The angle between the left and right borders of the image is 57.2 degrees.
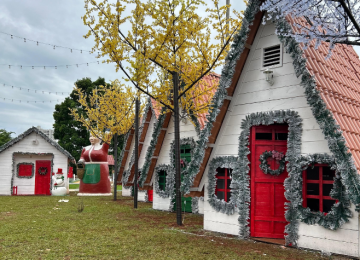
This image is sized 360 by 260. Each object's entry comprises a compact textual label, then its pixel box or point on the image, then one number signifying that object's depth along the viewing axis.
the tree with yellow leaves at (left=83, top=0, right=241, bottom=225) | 9.45
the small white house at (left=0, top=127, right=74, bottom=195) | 20.50
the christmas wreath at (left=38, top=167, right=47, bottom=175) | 21.12
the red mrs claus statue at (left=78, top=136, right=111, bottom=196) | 20.09
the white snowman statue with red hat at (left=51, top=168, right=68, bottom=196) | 20.44
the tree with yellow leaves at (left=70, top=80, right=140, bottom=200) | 17.61
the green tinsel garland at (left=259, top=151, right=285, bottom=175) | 7.47
